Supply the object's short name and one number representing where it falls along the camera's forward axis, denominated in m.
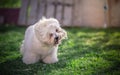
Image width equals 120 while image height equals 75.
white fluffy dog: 6.56
